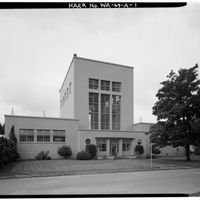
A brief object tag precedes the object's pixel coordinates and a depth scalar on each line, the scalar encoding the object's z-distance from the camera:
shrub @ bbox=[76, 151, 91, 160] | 26.62
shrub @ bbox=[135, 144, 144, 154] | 31.83
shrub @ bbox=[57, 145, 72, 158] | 27.75
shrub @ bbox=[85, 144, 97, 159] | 28.55
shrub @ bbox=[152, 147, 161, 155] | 33.47
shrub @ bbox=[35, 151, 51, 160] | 26.96
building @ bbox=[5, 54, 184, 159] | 27.94
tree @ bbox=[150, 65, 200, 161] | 23.12
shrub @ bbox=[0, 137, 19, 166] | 15.61
